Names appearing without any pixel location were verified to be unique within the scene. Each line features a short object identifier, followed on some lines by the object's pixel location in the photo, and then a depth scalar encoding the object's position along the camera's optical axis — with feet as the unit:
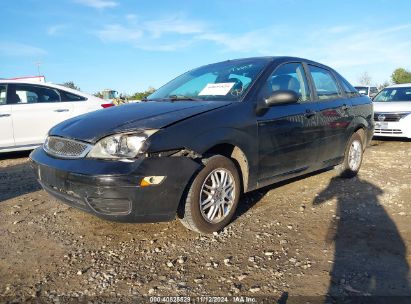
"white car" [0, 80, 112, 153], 22.36
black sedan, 9.77
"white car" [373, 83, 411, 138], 27.91
